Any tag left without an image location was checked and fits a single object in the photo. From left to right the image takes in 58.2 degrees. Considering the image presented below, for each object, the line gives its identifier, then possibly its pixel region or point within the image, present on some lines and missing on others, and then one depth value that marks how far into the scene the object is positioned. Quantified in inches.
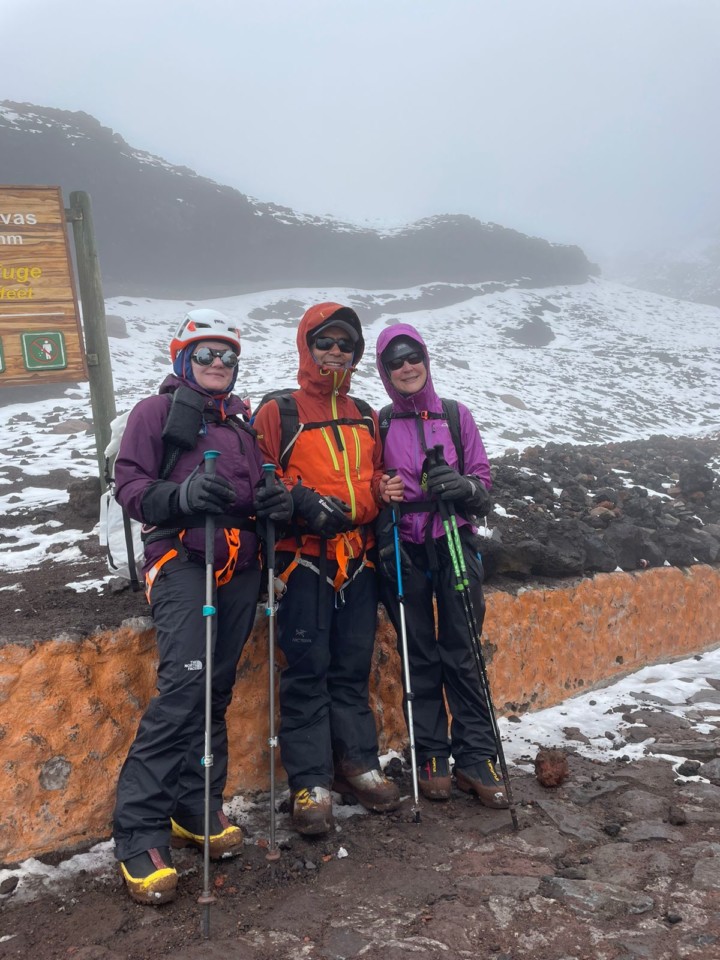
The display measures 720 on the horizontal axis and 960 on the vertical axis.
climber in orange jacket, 153.6
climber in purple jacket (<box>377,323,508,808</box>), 166.9
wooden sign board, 242.1
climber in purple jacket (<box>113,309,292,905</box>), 126.6
